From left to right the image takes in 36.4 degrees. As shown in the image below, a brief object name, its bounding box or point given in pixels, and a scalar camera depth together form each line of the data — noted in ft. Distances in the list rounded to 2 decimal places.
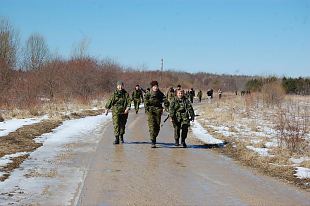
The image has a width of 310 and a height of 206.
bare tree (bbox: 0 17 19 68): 127.00
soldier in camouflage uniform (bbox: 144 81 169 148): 47.65
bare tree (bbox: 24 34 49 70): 133.08
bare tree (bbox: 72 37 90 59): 168.49
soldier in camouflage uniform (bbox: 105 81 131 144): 50.19
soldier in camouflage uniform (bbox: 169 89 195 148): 47.26
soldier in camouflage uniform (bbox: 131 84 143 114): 102.12
